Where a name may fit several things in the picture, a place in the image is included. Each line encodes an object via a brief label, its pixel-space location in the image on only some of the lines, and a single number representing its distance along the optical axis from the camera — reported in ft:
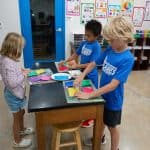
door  12.30
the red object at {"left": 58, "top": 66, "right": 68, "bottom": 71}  6.62
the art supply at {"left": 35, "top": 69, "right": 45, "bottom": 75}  6.24
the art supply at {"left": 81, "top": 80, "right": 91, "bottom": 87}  5.40
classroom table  4.44
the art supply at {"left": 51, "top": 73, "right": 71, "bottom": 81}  5.74
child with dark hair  6.39
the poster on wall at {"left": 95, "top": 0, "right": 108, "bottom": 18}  12.91
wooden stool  5.20
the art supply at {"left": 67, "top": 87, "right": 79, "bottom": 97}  4.80
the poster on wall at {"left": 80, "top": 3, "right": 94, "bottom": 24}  12.82
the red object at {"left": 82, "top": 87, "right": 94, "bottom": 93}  4.98
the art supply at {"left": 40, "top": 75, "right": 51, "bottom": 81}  5.69
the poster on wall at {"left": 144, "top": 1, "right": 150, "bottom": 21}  13.62
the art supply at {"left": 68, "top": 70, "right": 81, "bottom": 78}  6.07
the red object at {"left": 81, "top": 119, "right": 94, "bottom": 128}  7.42
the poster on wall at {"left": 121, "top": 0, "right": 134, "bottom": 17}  13.28
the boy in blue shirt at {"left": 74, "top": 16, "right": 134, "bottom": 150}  4.49
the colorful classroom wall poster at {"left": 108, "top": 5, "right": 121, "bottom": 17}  13.22
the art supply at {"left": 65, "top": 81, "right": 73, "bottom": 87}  5.33
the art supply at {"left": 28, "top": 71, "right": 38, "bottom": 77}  6.06
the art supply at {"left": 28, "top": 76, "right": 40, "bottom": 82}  5.66
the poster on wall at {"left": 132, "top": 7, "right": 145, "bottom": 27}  13.63
